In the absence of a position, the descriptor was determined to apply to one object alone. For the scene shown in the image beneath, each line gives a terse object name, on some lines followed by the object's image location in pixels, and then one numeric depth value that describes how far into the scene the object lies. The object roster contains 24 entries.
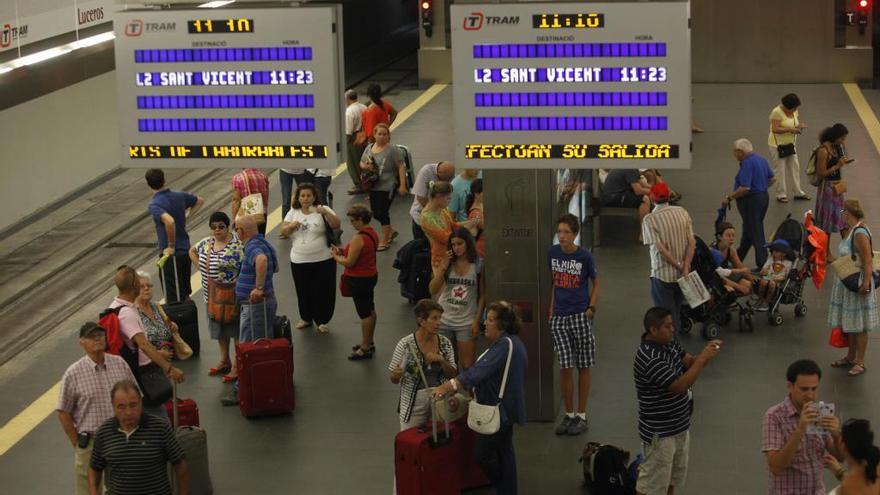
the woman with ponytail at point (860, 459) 7.53
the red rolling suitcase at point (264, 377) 12.79
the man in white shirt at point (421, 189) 16.08
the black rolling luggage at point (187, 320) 14.48
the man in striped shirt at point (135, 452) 9.09
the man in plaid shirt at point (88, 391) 9.97
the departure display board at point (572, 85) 10.48
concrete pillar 12.48
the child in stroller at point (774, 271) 14.92
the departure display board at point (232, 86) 10.59
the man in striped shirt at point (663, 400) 9.71
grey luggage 11.09
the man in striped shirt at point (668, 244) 13.48
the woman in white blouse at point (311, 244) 14.41
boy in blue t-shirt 12.04
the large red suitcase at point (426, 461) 10.49
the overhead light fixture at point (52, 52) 21.30
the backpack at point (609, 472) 10.86
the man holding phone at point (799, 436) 8.23
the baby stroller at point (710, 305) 14.53
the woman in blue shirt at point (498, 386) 10.31
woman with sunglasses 13.46
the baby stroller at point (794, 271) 14.94
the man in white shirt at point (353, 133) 21.00
